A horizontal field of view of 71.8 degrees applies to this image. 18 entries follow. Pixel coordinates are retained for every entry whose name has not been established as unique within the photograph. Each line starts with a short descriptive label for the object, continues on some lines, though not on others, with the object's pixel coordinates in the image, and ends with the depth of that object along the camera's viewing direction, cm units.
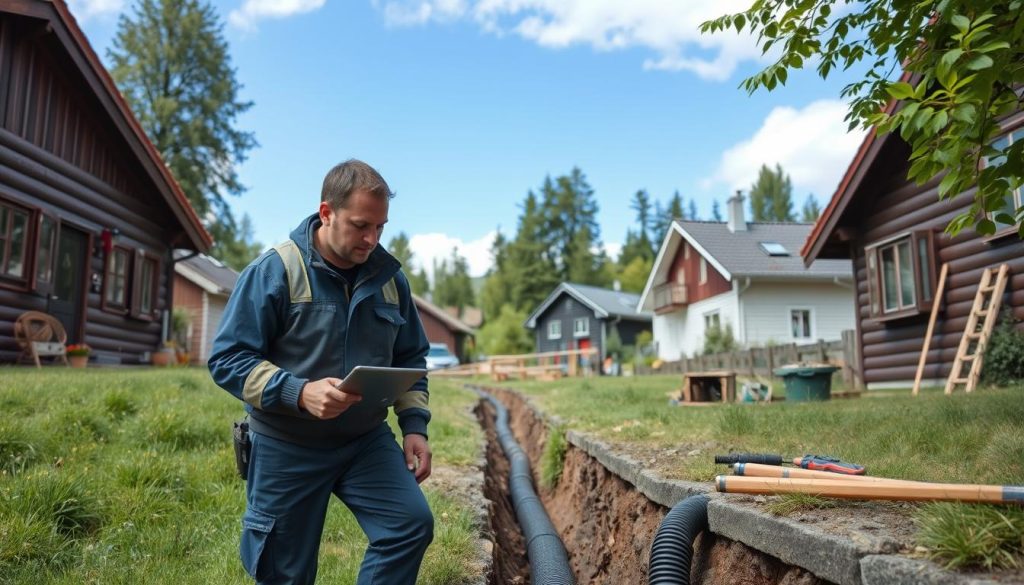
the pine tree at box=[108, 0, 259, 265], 2748
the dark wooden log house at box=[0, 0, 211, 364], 976
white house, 2556
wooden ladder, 891
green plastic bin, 870
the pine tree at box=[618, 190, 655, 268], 7800
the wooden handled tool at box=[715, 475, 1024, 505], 231
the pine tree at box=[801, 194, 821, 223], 8956
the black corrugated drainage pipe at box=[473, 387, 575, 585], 437
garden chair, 983
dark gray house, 4119
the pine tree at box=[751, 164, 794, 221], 8112
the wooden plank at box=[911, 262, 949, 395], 1024
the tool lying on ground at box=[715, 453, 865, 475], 337
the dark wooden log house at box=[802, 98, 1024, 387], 978
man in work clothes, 256
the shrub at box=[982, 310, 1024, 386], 867
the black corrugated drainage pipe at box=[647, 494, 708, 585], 298
